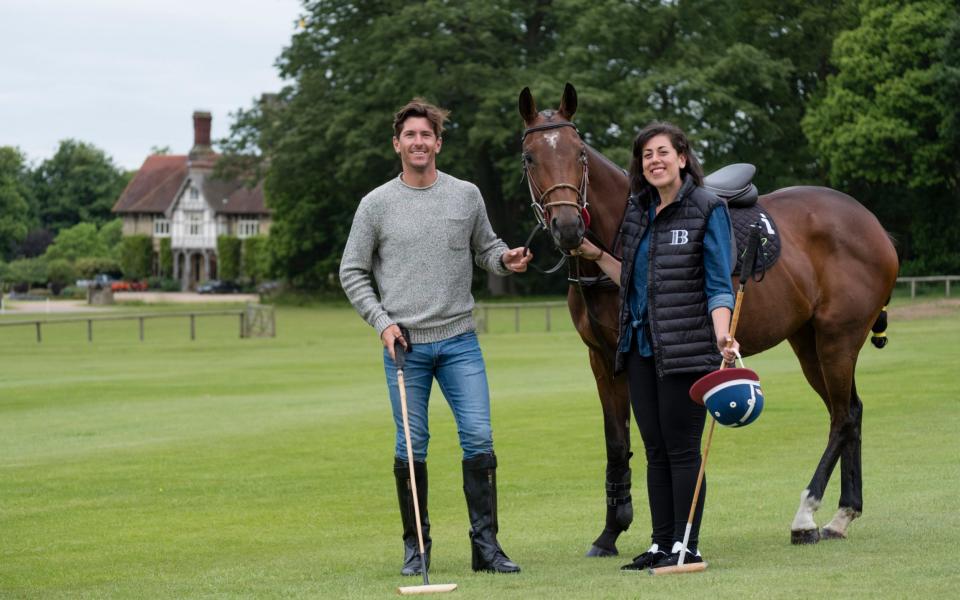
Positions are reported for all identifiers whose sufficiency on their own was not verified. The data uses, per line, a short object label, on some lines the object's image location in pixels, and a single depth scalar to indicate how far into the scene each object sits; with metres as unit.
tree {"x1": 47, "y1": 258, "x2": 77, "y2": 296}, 106.12
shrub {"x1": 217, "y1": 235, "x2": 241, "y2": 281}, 108.06
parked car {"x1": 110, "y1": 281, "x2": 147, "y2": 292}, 101.46
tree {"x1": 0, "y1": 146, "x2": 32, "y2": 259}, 114.94
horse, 7.30
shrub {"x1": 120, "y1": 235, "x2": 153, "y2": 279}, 113.57
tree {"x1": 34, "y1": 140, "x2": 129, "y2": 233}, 139.25
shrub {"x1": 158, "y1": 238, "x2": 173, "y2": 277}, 114.50
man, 7.21
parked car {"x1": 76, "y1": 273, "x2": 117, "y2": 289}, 103.27
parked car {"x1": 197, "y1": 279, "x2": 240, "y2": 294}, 101.00
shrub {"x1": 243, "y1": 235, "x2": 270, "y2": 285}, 100.62
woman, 6.73
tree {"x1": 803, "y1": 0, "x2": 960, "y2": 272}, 51.97
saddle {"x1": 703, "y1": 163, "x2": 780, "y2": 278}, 8.58
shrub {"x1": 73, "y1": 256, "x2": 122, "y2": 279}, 110.62
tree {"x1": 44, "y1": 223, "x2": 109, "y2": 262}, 117.12
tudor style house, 112.31
